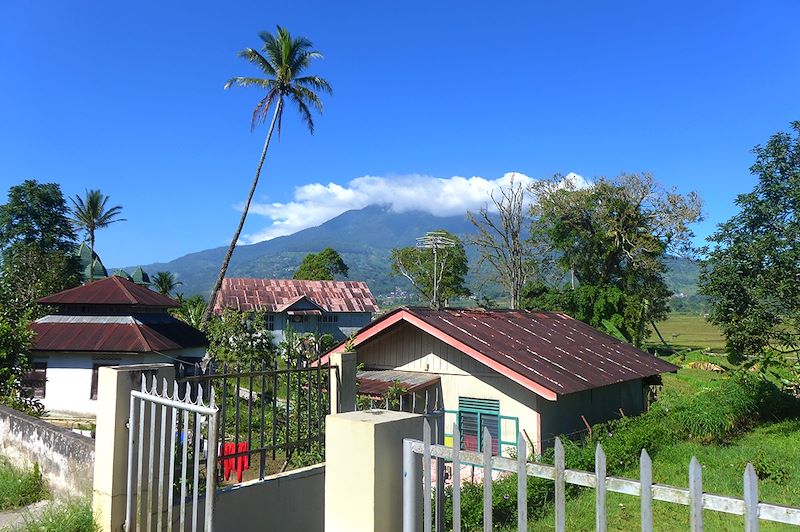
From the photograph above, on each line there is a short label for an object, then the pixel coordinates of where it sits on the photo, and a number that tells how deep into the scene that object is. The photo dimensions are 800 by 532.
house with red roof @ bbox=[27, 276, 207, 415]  19.81
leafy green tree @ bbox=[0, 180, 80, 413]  11.51
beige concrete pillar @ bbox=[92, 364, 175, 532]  5.41
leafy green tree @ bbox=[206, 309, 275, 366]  19.94
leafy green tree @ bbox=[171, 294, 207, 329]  30.38
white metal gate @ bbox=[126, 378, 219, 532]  4.56
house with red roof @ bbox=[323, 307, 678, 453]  13.30
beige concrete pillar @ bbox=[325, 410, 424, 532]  3.58
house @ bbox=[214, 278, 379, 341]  39.56
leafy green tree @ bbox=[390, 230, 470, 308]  59.22
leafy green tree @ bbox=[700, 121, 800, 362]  12.34
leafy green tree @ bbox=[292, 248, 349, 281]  63.72
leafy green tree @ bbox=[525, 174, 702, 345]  36.56
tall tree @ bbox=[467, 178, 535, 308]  36.56
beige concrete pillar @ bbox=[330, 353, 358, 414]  7.30
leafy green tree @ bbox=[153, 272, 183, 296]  50.25
